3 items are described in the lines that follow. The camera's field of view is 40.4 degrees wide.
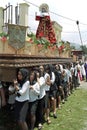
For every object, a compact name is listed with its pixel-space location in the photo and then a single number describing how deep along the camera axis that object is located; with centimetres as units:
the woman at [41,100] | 279
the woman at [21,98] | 235
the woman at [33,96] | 256
